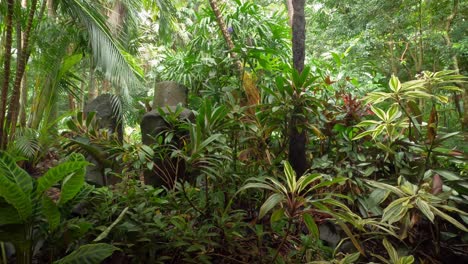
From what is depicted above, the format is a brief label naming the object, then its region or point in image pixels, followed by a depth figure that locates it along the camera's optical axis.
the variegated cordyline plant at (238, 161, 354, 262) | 1.25
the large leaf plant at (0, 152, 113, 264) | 1.21
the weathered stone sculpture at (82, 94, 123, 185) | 2.14
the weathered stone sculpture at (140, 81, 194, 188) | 2.23
